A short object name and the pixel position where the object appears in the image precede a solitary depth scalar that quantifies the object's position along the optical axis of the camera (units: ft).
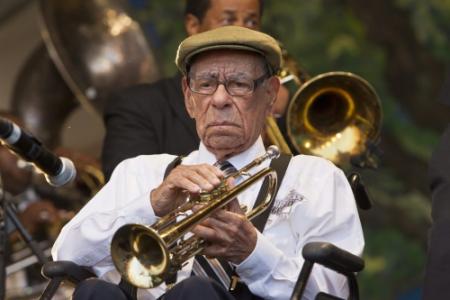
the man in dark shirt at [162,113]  43.53
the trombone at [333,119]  42.84
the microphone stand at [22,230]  41.89
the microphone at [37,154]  33.37
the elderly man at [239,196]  34.13
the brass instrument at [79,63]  56.86
